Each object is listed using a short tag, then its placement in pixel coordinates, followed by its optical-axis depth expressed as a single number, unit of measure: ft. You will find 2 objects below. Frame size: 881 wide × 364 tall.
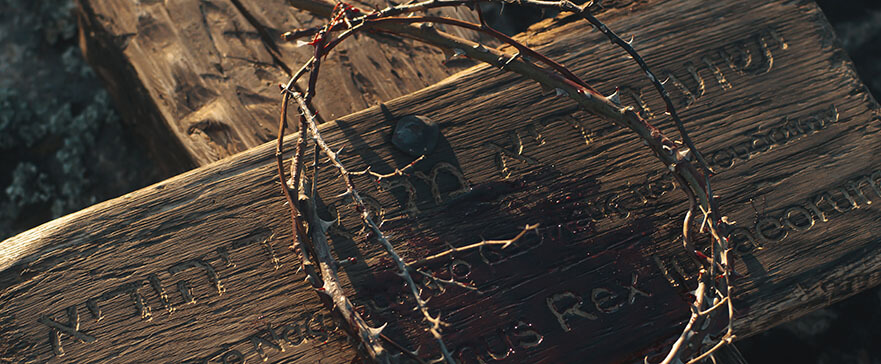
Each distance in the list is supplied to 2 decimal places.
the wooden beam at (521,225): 6.63
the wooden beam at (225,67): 7.91
